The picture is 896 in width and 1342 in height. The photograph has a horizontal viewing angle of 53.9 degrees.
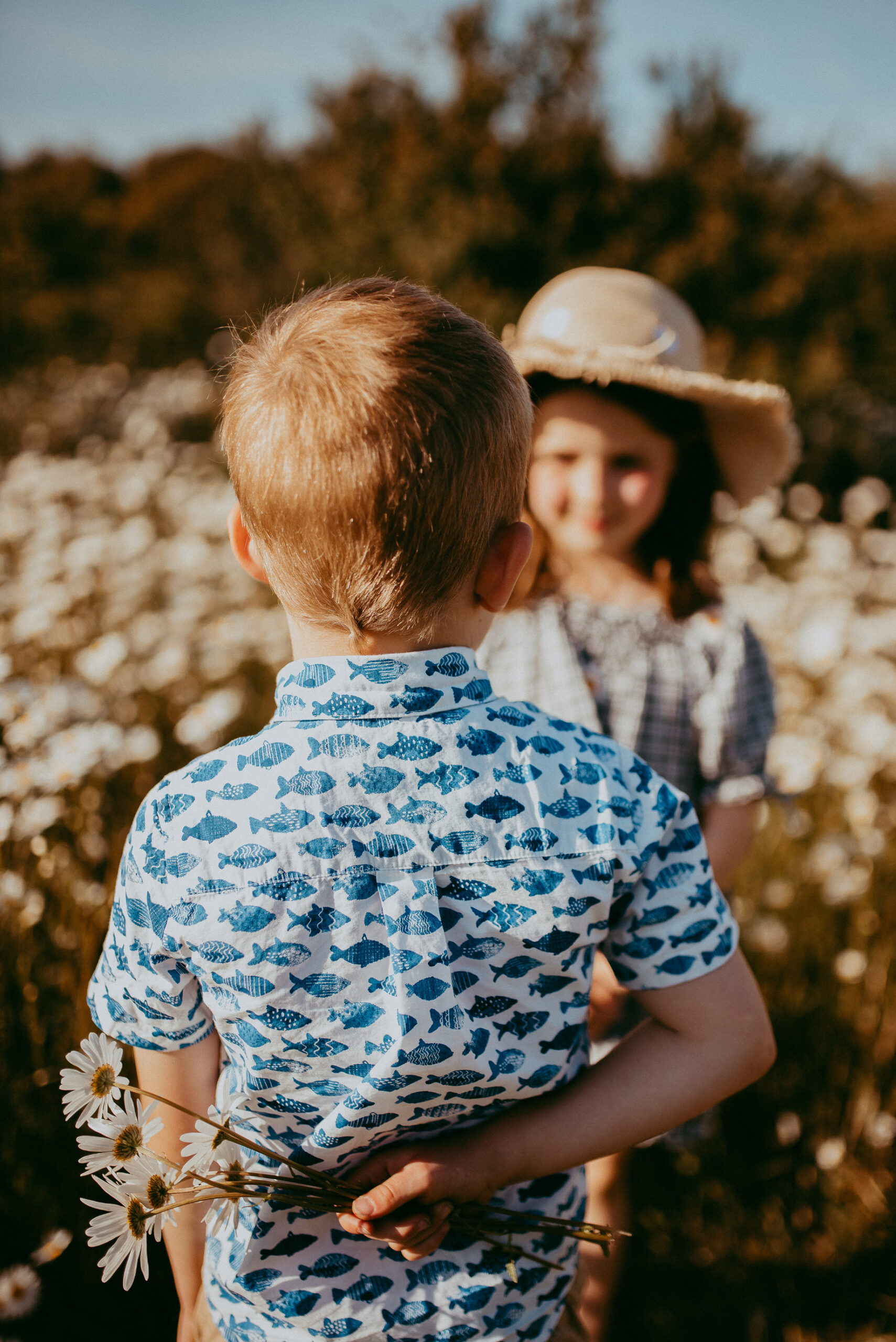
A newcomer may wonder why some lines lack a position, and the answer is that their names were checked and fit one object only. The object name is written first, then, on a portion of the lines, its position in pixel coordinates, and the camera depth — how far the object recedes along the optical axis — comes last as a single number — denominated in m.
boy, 0.73
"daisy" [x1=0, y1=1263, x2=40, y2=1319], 1.37
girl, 1.57
